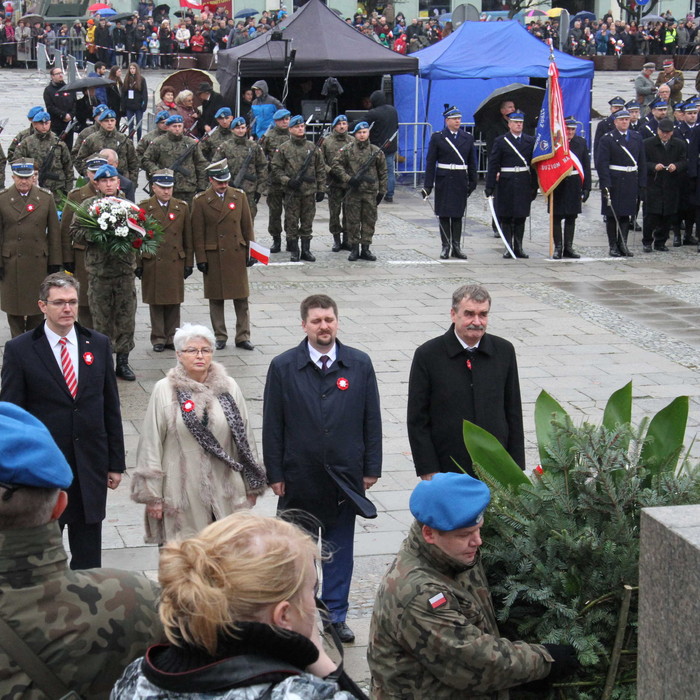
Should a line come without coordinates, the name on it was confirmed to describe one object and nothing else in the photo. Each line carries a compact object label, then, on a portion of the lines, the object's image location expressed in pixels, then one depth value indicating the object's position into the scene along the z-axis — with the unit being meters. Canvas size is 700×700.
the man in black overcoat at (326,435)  5.58
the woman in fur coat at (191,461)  5.51
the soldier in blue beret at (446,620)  3.30
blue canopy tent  21.36
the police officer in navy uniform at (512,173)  15.49
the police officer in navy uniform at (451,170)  15.45
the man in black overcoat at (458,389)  5.69
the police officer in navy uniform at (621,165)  15.80
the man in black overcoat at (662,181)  16.09
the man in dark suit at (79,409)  5.71
